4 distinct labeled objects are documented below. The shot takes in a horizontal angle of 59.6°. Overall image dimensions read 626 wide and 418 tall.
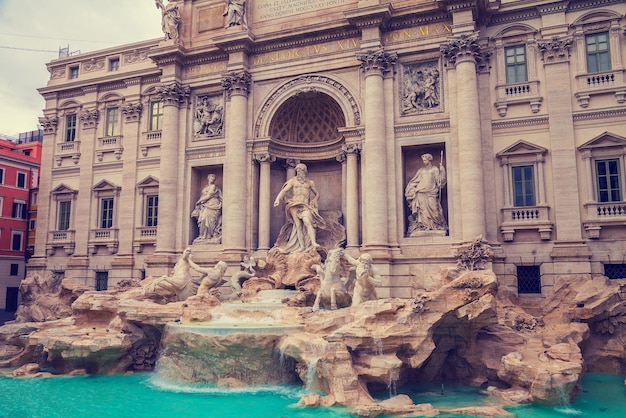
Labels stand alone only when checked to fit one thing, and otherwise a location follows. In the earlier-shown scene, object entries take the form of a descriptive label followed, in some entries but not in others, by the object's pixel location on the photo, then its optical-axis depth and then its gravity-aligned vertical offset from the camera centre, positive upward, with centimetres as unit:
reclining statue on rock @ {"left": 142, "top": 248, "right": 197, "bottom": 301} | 2042 -17
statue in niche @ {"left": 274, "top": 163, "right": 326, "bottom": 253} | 2328 +283
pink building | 3722 +431
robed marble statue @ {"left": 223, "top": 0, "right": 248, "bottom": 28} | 2566 +1237
